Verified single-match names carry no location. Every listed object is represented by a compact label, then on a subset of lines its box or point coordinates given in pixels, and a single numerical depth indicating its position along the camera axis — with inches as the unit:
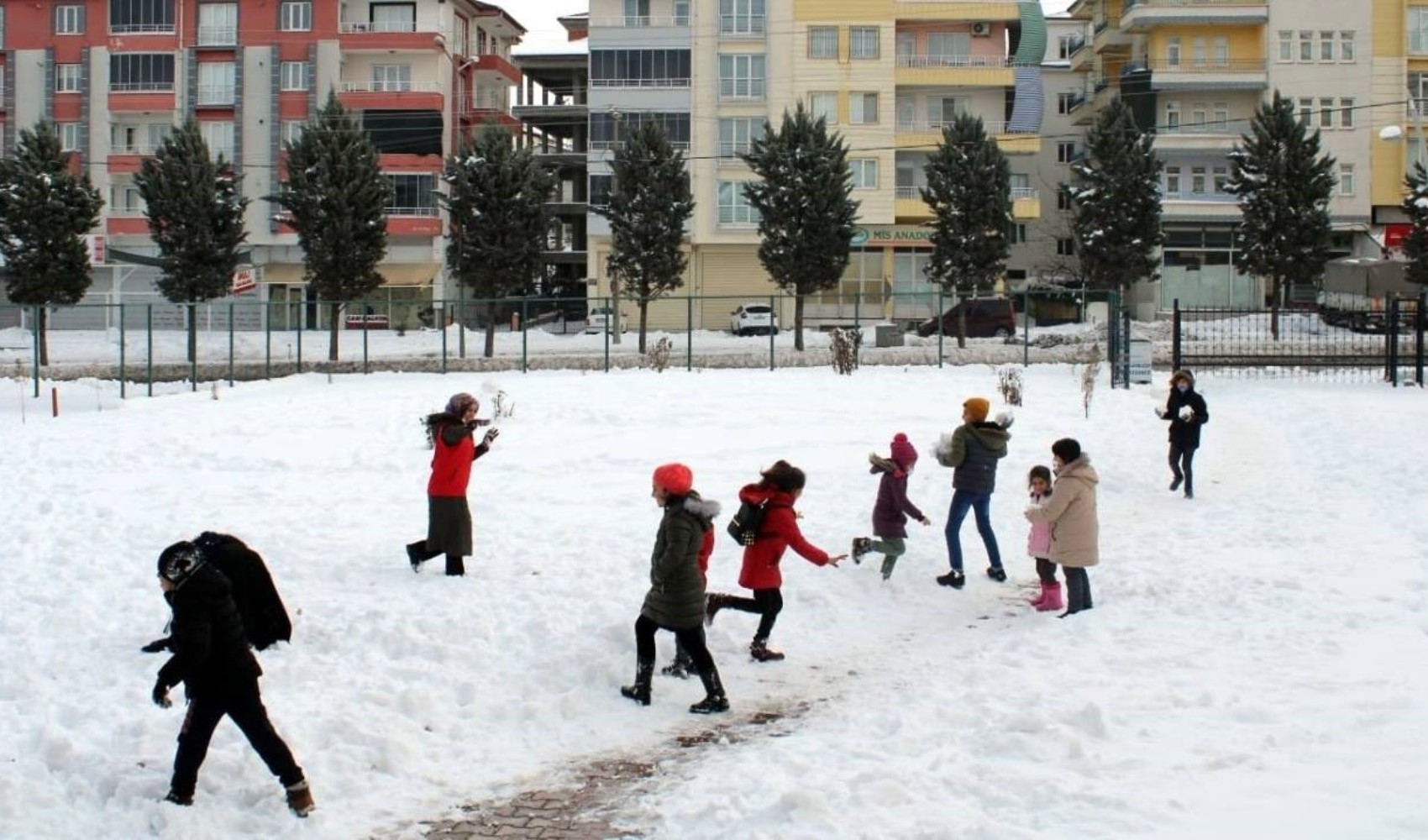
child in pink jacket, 468.4
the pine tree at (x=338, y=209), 1798.7
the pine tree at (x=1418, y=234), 1914.4
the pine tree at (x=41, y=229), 1863.9
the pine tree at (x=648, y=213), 2001.7
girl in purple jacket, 491.2
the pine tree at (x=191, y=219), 1927.9
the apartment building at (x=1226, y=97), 2519.7
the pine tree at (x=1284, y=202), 2037.4
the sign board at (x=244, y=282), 1926.7
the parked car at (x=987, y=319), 1934.1
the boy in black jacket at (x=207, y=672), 279.7
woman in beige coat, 450.3
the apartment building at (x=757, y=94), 2500.0
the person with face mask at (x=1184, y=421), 692.1
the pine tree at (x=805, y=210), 1914.4
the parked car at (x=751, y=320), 2133.4
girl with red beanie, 354.6
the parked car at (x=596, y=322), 2047.2
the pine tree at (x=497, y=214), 1907.0
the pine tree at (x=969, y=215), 2004.2
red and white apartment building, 2566.4
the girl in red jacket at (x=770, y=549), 404.8
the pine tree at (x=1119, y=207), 2069.4
